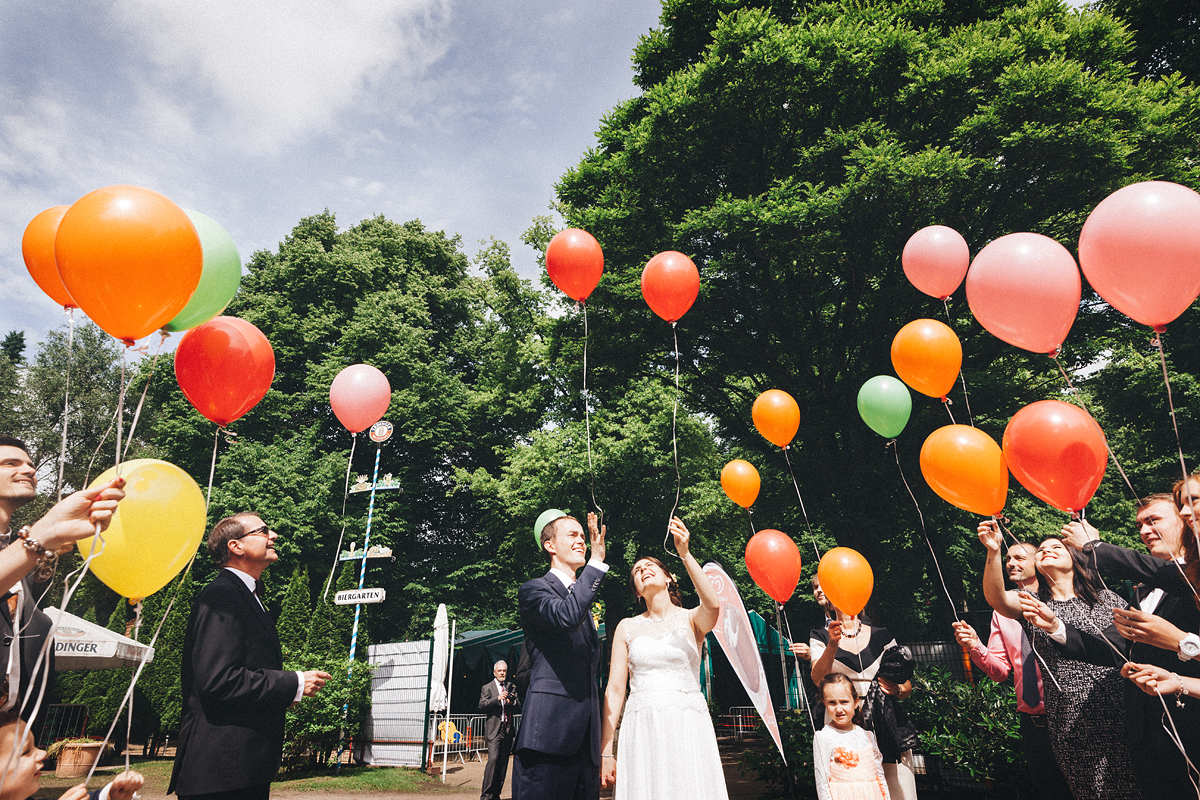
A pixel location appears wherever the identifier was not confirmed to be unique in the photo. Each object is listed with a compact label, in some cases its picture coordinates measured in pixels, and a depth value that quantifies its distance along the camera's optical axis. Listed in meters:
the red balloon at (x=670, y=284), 6.67
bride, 3.23
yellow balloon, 3.08
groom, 2.89
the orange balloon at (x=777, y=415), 8.10
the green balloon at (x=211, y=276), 3.97
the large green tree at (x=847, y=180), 10.12
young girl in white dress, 3.63
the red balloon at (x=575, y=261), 6.27
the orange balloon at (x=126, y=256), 2.88
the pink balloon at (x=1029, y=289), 4.02
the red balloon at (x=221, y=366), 3.94
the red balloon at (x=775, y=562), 6.23
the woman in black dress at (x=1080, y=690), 3.09
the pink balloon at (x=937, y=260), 6.53
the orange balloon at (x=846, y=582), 5.07
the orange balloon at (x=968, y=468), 4.14
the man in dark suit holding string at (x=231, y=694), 2.63
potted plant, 11.02
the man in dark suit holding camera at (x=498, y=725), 6.98
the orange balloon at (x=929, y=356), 5.80
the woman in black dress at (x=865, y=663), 4.30
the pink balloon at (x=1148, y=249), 3.25
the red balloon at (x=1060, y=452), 3.56
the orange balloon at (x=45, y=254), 3.98
